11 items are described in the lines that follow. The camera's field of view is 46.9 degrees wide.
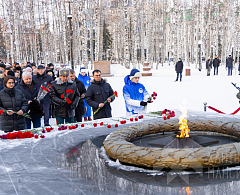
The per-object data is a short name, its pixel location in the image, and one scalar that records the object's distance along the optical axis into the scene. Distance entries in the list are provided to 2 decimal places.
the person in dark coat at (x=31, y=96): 6.51
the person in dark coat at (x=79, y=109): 7.84
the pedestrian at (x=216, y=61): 22.78
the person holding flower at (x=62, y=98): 6.22
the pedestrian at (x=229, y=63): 22.00
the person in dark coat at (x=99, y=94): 6.69
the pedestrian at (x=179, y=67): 19.55
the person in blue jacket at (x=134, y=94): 6.09
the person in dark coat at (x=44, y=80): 8.45
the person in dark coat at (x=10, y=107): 5.75
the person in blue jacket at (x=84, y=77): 10.09
